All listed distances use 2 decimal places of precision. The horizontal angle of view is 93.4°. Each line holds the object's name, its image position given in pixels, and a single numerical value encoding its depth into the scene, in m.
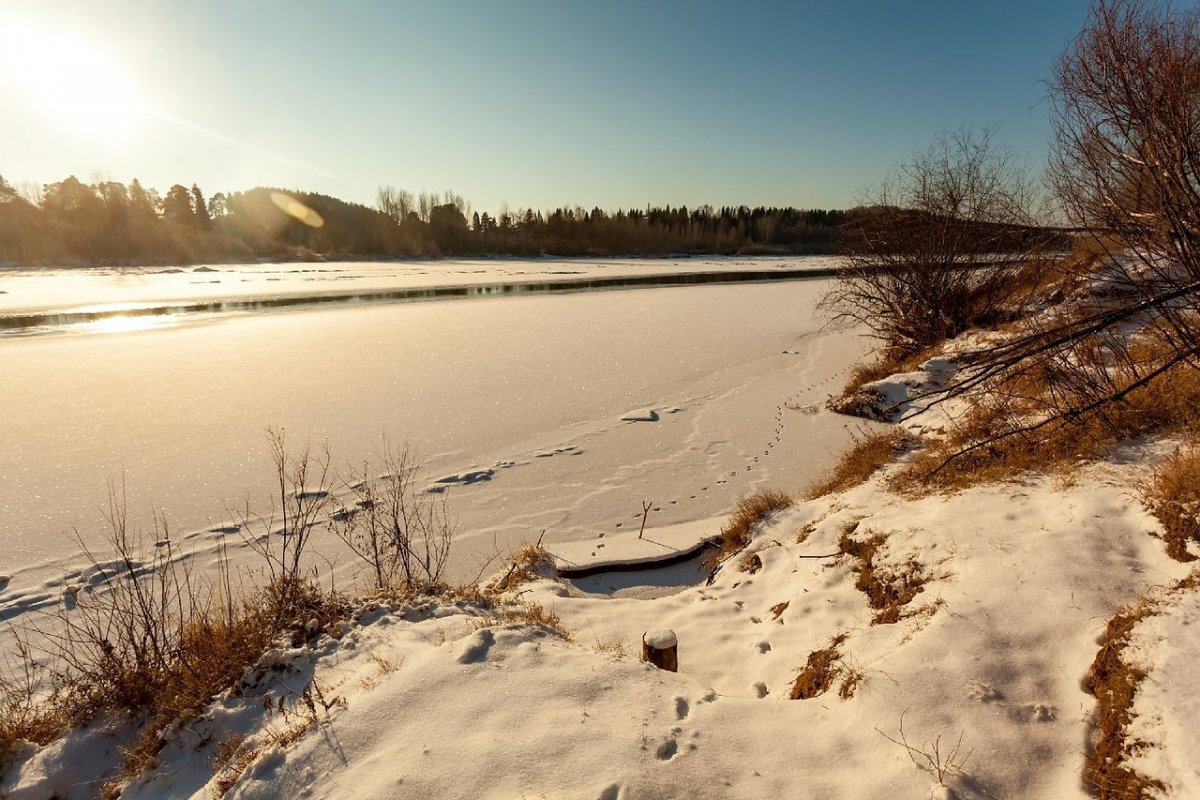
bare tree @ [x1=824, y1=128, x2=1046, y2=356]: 10.39
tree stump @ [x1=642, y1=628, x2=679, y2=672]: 3.13
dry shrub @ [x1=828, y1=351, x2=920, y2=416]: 9.10
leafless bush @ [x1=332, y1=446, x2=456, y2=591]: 4.69
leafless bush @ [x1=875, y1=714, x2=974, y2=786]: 2.15
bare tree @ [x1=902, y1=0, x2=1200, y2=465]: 3.58
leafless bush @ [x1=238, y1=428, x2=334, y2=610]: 5.03
